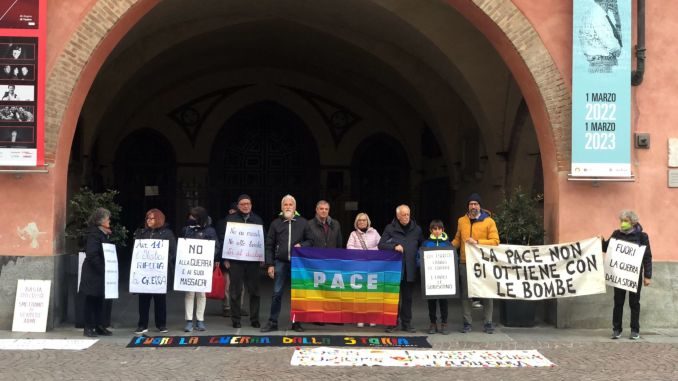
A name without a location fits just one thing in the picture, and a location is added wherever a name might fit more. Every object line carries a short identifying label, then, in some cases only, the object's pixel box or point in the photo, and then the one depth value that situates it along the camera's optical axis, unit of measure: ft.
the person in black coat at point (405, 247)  31.12
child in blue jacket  31.30
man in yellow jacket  31.81
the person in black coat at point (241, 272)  31.55
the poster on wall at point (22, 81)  30.78
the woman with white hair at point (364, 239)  31.81
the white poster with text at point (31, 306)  30.66
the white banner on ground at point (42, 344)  27.78
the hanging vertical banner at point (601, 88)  32.68
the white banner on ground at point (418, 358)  25.71
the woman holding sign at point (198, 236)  30.78
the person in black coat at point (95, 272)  29.58
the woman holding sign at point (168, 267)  30.63
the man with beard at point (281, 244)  31.04
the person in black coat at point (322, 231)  31.40
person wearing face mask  30.37
